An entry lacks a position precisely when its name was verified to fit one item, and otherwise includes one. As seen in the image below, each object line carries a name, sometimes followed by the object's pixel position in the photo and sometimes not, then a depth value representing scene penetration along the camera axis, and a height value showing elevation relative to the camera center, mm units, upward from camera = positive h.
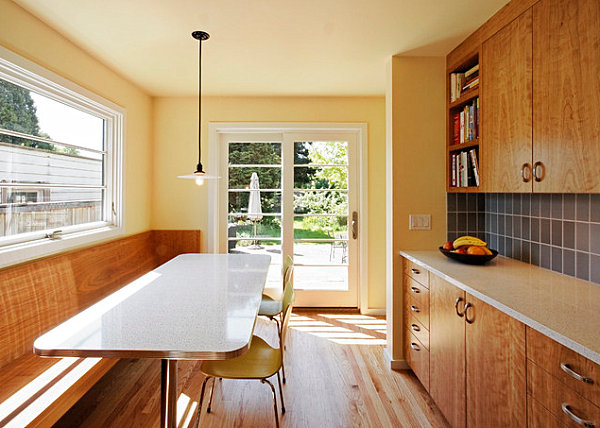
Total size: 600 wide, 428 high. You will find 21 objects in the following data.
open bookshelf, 2326 +644
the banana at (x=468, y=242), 2152 -154
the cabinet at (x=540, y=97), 1423 +589
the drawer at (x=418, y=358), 2158 -941
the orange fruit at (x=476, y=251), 2059 -199
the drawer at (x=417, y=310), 2166 -620
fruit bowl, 2045 -240
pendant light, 2275 +1212
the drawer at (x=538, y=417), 1117 -666
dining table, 1185 -434
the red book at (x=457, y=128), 2529 +659
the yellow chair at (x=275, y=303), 2285 -668
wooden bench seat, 1475 -599
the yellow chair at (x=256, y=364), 1679 -747
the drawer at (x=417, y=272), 2186 -367
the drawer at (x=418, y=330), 2162 -749
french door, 3838 +165
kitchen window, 1980 +397
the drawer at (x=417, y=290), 2180 -489
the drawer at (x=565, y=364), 974 -455
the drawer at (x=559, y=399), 989 -566
